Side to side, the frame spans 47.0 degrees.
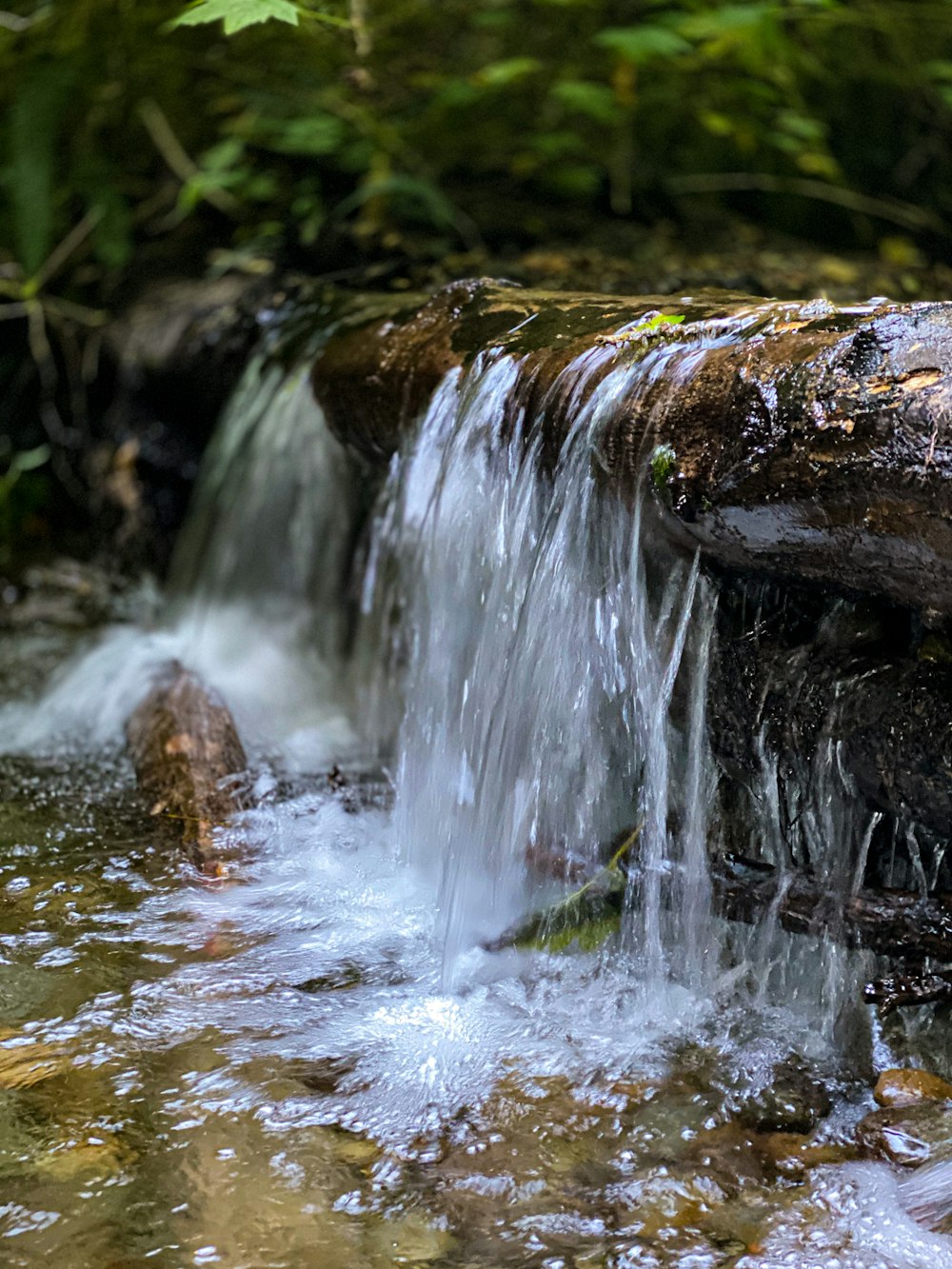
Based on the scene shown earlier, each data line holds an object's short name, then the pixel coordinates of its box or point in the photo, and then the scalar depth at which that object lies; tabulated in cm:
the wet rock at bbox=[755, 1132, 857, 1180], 201
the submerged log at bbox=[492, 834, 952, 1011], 223
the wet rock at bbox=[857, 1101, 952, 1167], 200
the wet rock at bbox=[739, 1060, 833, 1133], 211
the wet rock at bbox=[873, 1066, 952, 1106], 213
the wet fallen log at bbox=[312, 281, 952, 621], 195
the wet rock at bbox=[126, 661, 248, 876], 317
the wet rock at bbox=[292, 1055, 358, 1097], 216
